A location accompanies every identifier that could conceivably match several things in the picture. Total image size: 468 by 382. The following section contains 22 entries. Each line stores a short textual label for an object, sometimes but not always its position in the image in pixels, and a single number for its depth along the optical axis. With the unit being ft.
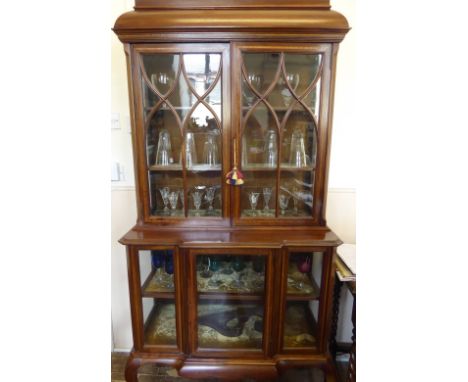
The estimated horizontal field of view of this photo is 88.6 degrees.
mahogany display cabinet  3.16
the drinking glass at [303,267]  3.48
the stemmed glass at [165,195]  3.80
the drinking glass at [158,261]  3.48
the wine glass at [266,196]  3.76
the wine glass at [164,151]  3.71
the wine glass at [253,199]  3.76
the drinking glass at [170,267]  3.44
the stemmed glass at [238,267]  3.53
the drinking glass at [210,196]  3.75
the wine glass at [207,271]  3.53
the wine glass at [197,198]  3.80
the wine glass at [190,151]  3.64
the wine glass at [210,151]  3.66
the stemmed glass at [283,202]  3.75
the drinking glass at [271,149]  3.65
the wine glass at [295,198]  3.77
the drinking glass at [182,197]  3.81
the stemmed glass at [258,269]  3.40
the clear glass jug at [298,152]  3.64
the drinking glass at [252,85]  3.35
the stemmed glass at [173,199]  3.82
